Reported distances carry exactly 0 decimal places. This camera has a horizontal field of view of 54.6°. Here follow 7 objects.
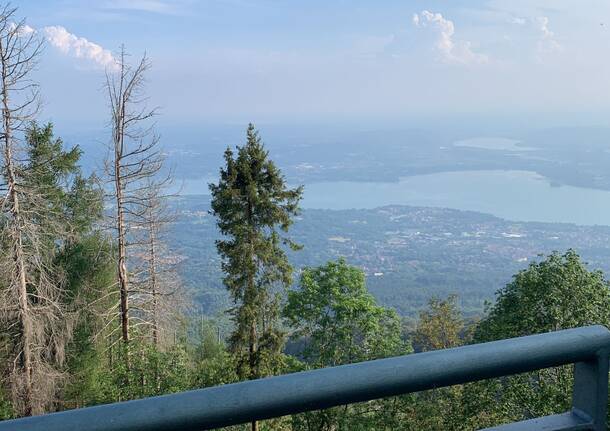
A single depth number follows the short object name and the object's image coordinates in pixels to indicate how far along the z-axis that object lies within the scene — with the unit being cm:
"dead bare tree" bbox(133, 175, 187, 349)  1911
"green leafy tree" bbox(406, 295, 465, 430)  2734
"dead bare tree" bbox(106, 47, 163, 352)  1702
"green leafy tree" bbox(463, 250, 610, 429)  1364
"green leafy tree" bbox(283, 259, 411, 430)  1983
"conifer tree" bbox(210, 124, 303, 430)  1902
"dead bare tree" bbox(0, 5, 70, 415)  1431
